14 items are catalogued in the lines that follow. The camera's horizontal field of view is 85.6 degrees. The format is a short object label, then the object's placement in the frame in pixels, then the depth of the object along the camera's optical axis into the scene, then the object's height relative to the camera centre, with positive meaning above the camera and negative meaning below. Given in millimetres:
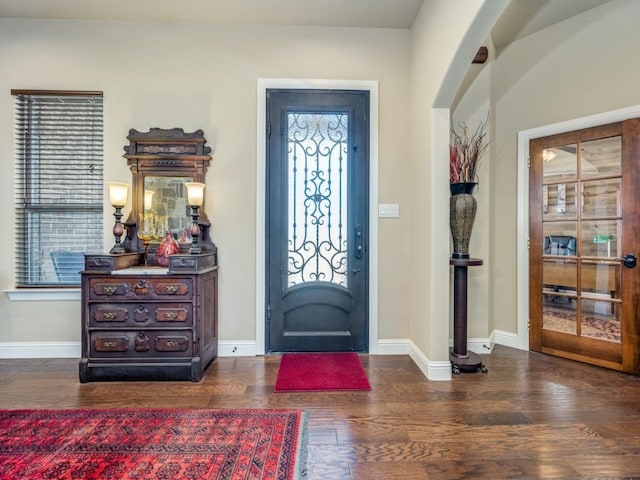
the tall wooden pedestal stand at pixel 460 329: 2771 -730
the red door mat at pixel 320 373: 2504 -1058
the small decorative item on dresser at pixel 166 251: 2887 -105
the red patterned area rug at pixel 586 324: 2906 -736
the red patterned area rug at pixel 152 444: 1623 -1083
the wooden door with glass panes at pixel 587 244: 2803 -35
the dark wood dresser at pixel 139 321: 2586 -624
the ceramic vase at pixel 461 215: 2723 +196
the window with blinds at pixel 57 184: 3074 +478
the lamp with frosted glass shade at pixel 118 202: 2771 +293
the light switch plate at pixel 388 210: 3176 +271
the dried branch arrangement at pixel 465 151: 2865 +780
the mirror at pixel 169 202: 3068 +325
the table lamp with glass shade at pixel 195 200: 2799 +322
